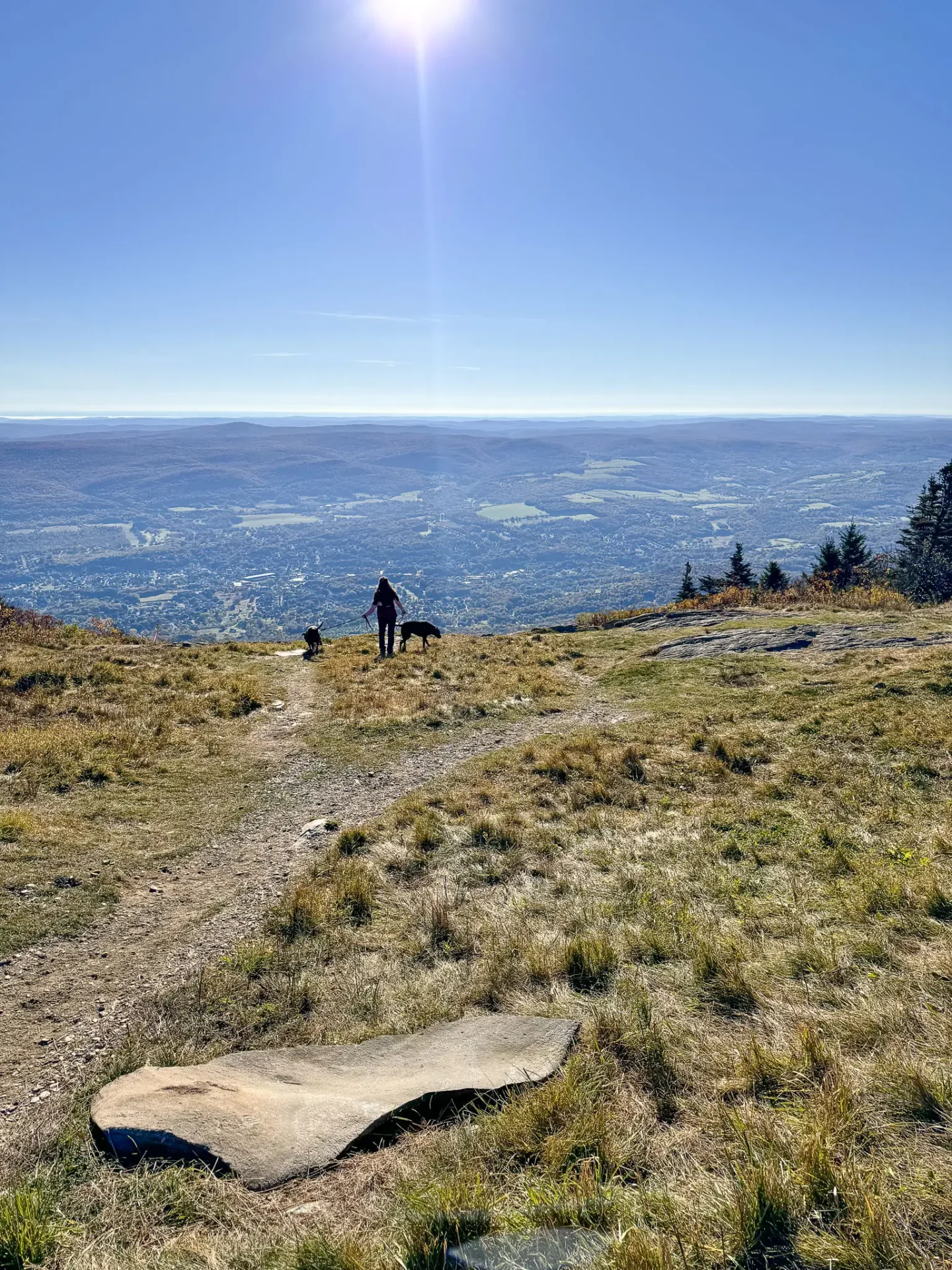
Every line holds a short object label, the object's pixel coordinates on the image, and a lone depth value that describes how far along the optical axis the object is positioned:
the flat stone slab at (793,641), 19.72
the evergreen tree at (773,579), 42.56
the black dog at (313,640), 24.83
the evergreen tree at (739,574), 49.22
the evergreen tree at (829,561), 46.59
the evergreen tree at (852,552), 47.50
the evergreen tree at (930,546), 43.84
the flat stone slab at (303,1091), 3.61
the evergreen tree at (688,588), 53.02
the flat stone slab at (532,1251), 2.62
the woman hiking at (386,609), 21.83
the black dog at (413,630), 24.39
